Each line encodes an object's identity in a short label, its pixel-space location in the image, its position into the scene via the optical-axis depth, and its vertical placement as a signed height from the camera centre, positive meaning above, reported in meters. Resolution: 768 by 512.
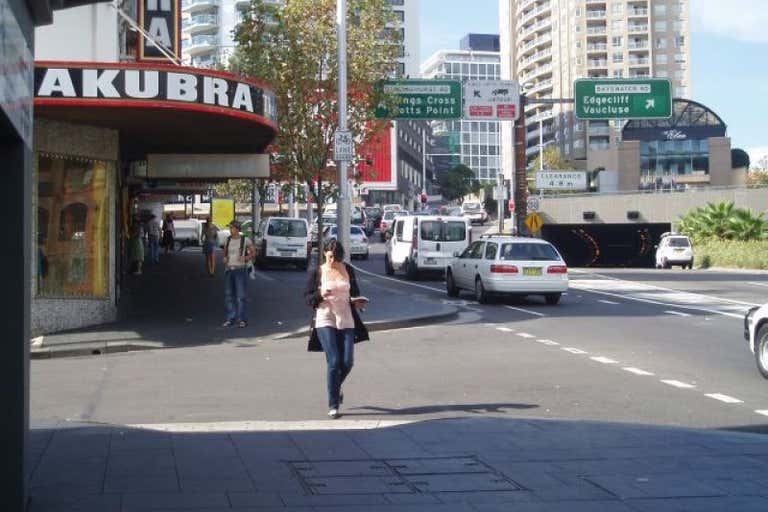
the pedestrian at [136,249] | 31.59 -0.45
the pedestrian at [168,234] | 47.12 +0.02
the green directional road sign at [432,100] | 33.25 +4.33
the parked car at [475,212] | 80.07 +1.64
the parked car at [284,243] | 37.19 -0.33
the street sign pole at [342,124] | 22.12 +2.38
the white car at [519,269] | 23.53 -0.84
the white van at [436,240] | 31.89 -0.21
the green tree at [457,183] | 131.12 +6.39
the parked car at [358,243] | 46.19 -0.43
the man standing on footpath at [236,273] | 18.23 -0.68
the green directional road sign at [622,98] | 35.12 +4.57
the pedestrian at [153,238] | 37.53 -0.12
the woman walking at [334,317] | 9.95 -0.81
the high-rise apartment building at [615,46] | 111.56 +20.27
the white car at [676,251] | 44.44 -0.82
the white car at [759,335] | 12.27 -1.24
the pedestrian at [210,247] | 31.58 -0.39
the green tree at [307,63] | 27.78 +4.65
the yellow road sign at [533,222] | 39.88 +0.41
